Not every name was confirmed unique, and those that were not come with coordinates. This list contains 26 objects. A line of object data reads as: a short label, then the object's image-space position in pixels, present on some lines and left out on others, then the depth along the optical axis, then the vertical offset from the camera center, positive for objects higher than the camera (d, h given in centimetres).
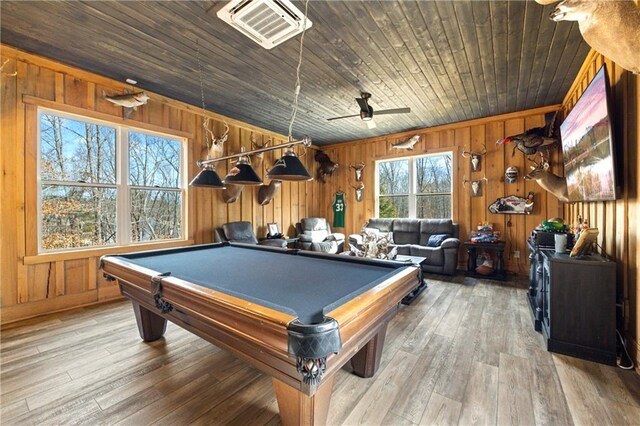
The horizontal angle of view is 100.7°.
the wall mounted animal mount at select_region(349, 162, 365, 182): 641 +103
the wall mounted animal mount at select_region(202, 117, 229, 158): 443 +121
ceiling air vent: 203 +159
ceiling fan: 370 +146
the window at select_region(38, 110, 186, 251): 316 +40
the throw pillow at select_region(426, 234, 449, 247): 491 -54
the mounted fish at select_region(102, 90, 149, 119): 335 +146
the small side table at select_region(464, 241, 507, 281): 441 -82
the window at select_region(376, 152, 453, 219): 554 +55
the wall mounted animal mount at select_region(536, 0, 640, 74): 141 +102
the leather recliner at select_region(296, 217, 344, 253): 553 -55
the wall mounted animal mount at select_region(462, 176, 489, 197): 502 +45
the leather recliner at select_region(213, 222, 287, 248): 460 -39
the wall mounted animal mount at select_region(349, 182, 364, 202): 648 +55
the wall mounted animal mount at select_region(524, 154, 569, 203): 354 +38
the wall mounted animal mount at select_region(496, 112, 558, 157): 413 +113
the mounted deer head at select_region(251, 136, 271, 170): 545 +115
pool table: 104 -46
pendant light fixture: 215 +37
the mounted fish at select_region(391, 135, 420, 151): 538 +140
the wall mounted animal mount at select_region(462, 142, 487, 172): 500 +101
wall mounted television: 208 +58
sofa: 459 -54
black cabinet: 209 -80
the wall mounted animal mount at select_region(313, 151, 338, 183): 668 +121
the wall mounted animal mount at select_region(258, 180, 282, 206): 550 +42
